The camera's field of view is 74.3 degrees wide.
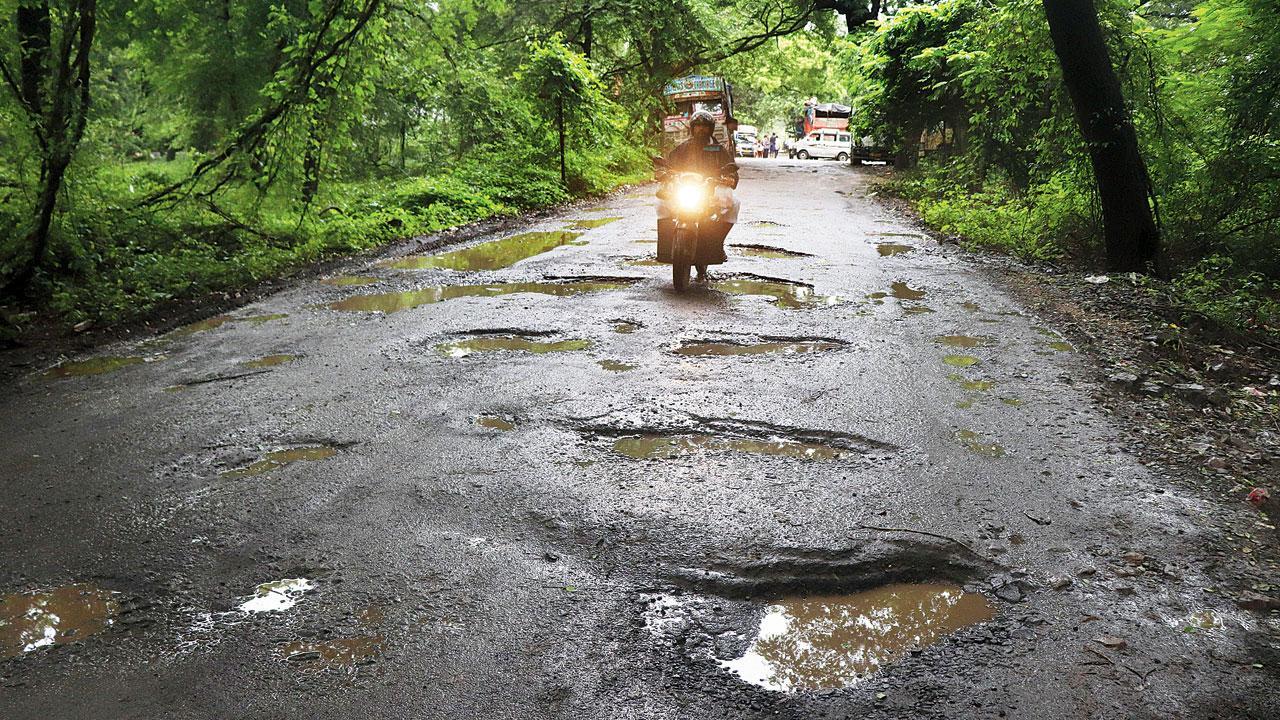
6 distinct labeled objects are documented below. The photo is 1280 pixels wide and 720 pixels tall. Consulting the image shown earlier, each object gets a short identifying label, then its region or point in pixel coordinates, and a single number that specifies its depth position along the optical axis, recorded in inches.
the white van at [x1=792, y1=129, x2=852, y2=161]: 2066.9
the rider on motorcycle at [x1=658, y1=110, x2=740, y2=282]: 346.3
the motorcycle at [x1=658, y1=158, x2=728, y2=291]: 340.2
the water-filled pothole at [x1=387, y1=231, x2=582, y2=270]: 419.5
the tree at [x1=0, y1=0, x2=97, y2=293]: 289.0
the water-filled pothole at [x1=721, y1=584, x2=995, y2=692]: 106.3
